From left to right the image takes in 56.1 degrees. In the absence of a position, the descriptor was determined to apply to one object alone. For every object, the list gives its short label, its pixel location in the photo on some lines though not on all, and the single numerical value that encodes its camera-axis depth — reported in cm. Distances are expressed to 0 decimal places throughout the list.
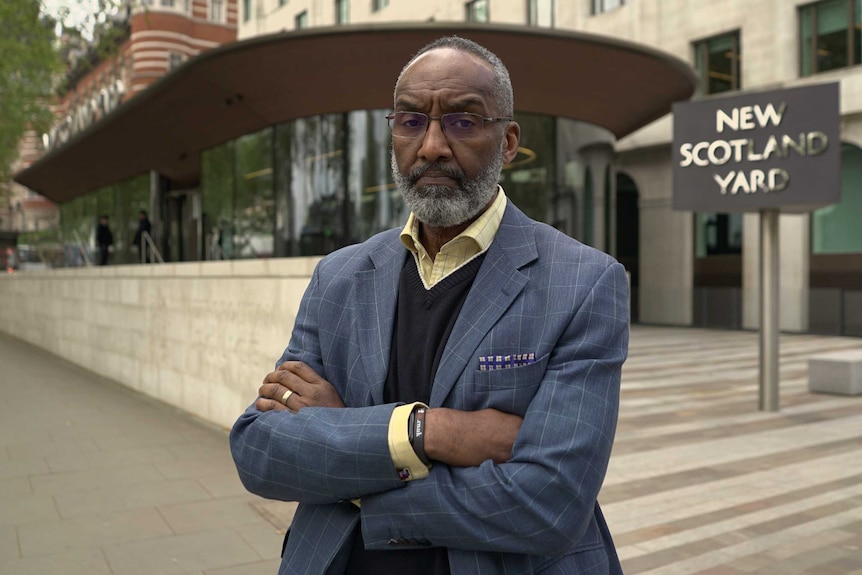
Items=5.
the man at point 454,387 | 155
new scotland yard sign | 853
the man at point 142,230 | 2255
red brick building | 4603
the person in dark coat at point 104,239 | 2491
